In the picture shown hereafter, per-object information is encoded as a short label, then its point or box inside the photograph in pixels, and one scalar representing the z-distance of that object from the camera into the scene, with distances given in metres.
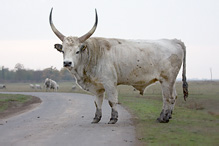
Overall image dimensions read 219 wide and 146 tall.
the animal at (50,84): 49.48
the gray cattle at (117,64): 10.51
